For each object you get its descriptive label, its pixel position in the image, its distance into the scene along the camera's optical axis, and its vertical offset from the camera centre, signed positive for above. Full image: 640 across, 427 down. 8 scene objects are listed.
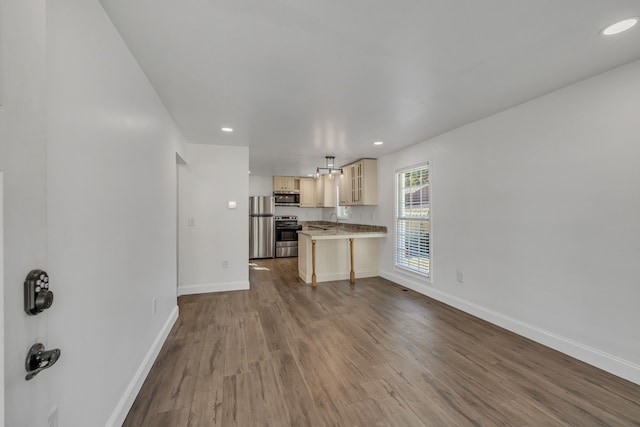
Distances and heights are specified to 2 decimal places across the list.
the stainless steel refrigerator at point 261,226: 6.99 -0.33
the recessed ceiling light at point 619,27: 1.53 +1.12
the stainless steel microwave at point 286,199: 7.69 +0.45
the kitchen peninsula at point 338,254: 4.71 -0.78
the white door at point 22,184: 0.62 +0.08
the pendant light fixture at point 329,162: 4.99 +1.11
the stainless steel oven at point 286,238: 7.38 -0.69
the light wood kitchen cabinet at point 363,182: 5.09 +0.63
